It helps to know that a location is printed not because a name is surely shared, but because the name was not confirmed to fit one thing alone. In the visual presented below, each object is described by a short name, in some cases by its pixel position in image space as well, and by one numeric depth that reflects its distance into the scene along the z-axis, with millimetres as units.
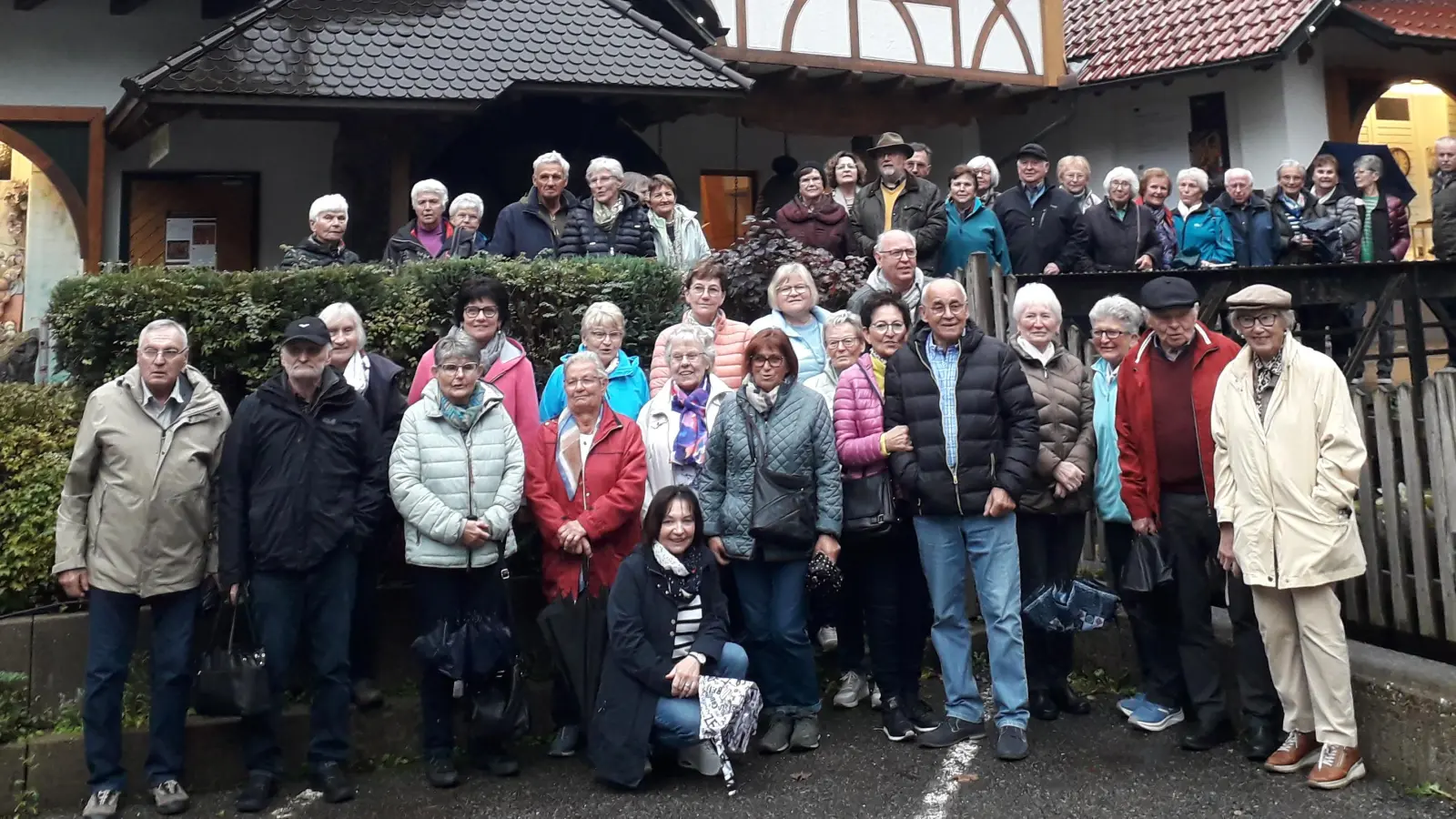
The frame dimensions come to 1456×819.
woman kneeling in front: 4715
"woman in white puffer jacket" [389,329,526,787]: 4805
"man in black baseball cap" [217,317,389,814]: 4715
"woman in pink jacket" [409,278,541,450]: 5445
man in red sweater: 4891
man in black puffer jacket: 4934
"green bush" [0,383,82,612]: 5234
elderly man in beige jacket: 4656
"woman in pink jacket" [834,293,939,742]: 5148
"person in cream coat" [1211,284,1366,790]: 4410
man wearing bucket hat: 7676
